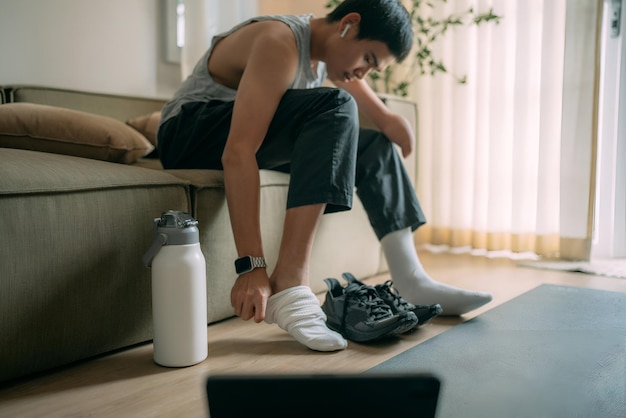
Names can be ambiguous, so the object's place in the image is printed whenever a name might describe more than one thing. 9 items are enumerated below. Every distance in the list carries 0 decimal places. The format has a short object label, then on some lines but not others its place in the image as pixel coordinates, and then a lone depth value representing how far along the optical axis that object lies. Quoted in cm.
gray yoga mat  88
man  114
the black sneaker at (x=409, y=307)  125
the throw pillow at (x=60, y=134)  132
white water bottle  102
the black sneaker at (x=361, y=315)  117
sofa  96
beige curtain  217
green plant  242
